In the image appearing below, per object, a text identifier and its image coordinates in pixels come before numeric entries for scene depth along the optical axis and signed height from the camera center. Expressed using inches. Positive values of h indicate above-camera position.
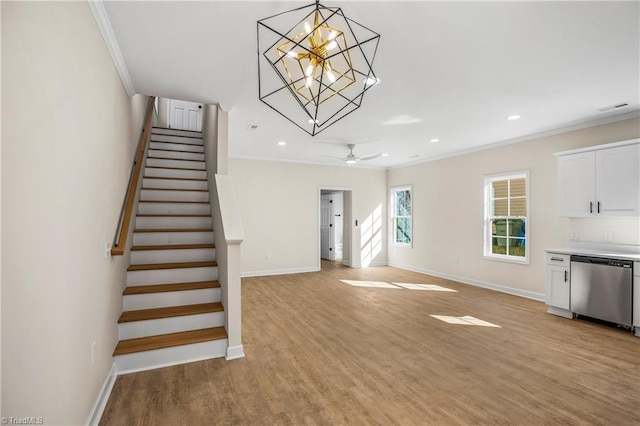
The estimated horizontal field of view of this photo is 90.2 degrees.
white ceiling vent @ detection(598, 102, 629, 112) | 148.8 +48.5
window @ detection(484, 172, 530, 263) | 211.9 -5.8
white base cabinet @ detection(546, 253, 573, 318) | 165.8 -40.6
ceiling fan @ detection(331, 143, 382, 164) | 228.6 +37.6
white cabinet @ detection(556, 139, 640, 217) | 151.1 +14.1
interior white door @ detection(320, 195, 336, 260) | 367.9 -24.3
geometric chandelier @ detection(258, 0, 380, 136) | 65.6 +50.0
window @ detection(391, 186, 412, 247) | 310.7 -6.7
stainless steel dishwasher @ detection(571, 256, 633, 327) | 145.2 -38.4
